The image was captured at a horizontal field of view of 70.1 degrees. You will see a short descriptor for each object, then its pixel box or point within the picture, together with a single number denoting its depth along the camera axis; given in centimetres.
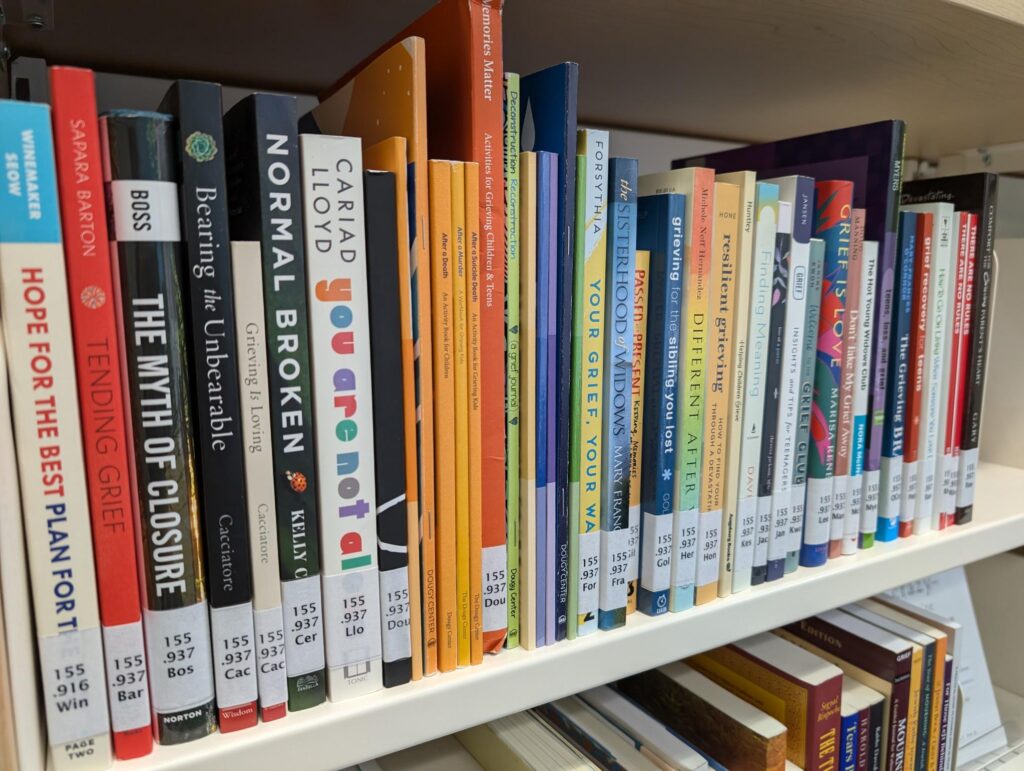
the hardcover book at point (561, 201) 47
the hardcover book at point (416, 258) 42
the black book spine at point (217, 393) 36
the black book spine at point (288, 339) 38
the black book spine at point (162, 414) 35
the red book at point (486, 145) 44
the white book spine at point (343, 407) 40
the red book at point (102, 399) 34
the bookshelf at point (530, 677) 41
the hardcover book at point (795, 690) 66
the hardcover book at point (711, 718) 61
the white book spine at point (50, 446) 33
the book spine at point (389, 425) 42
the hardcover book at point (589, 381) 48
